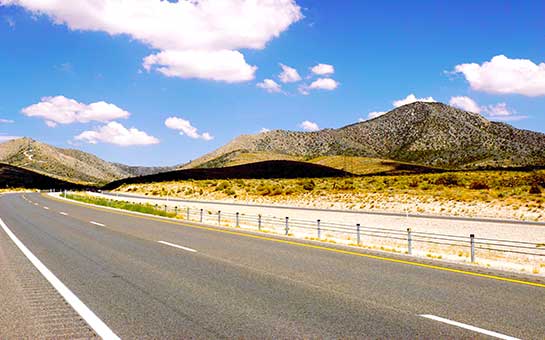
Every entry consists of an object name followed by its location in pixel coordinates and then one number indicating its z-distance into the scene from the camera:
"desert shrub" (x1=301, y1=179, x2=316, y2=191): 66.04
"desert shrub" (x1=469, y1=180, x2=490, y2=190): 47.62
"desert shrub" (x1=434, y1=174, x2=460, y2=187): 54.33
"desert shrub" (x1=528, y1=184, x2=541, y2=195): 40.34
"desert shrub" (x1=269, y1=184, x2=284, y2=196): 63.76
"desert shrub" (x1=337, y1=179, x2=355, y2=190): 60.26
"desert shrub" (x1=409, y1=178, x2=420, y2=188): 55.57
